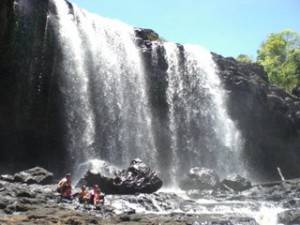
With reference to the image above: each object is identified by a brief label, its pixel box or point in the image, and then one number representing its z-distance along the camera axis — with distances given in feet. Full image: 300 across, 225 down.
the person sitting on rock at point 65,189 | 61.26
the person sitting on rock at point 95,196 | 58.95
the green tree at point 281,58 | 203.00
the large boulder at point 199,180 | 90.27
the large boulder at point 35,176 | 74.40
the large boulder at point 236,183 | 92.12
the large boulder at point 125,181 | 74.49
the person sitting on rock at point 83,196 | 59.23
